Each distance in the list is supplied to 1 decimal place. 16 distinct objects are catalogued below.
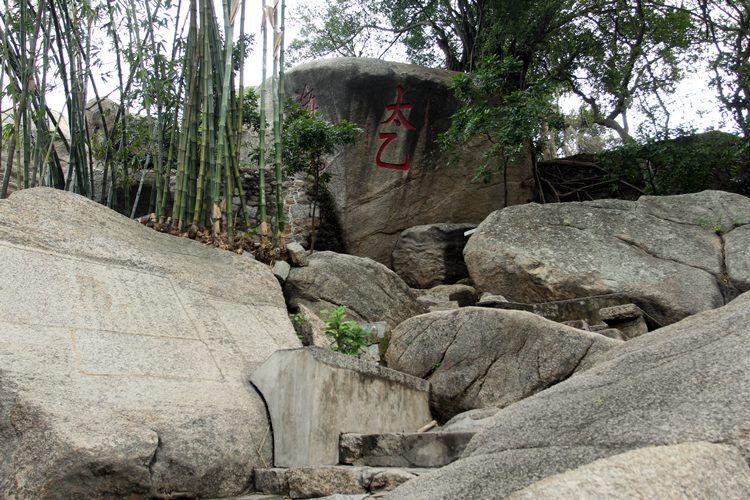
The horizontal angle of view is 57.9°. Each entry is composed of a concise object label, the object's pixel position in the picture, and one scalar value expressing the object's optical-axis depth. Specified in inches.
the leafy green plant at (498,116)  307.4
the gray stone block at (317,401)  116.8
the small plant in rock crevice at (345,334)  165.0
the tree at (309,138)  281.3
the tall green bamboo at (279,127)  216.4
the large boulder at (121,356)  89.1
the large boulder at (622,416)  57.3
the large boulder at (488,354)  151.7
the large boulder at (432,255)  330.6
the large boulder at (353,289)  215.9
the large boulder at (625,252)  240.2
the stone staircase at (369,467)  103.6
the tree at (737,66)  334.0
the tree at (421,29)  410.0
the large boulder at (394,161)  347.3
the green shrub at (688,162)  322.3
